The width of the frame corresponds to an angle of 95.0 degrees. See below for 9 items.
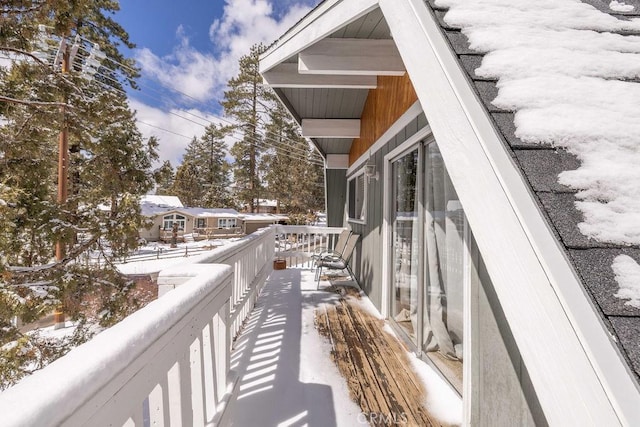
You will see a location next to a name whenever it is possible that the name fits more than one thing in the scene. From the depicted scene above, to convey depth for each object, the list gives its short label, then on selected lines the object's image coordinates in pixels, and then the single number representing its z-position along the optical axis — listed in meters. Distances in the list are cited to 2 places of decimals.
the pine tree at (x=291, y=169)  22.34
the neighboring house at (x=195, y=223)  24.79
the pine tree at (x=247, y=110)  20.39
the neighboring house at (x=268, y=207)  37.56
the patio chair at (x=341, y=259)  4.84
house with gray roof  0.67
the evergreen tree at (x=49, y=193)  4.91
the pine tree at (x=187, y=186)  30.59
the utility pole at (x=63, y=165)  7.11
